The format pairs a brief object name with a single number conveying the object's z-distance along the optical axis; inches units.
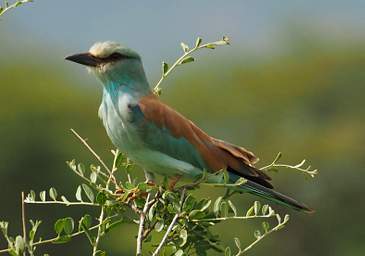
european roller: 310.7
